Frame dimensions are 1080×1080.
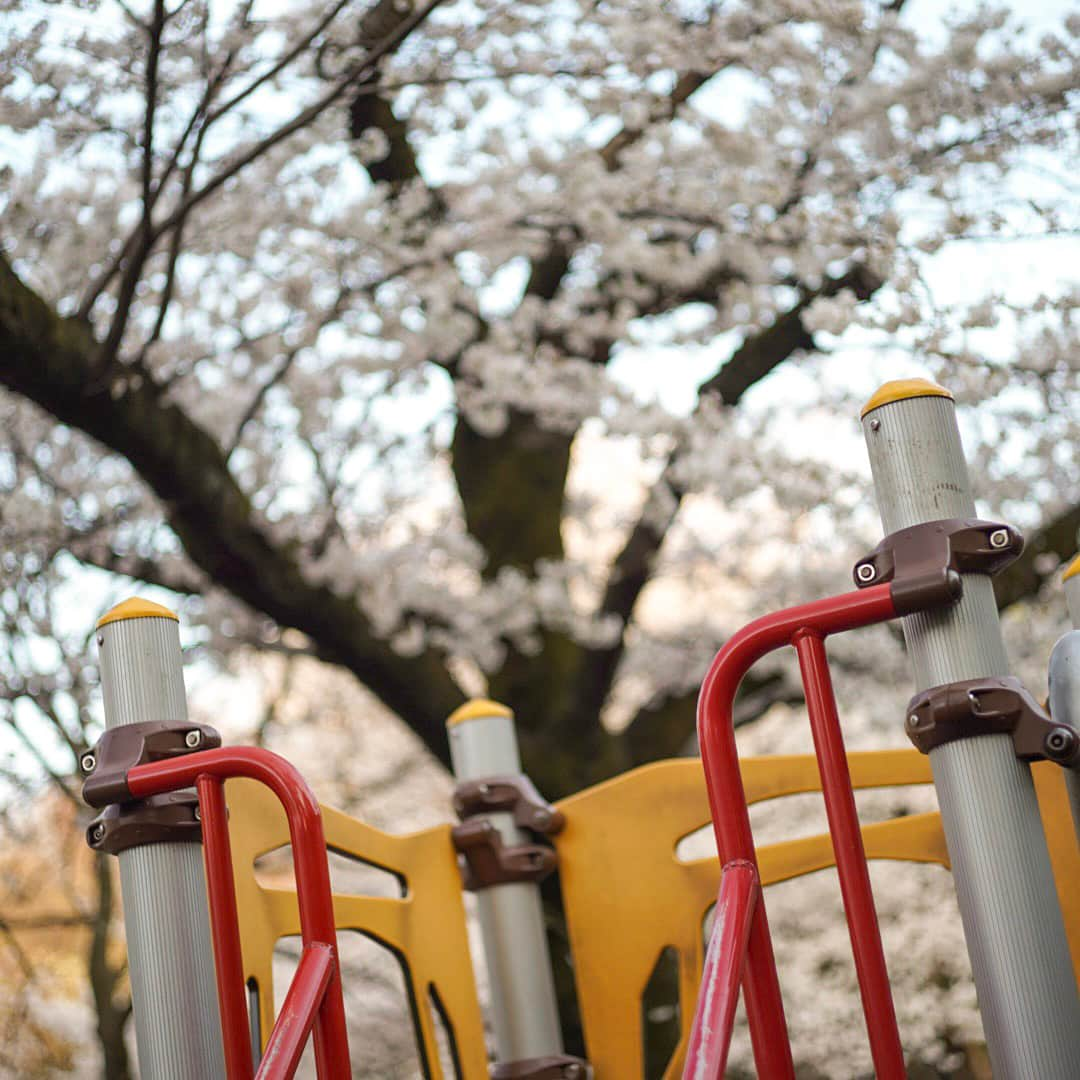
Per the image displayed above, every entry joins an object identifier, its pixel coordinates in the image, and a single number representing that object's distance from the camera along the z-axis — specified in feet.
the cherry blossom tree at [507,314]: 12.30
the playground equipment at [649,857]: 5.48
